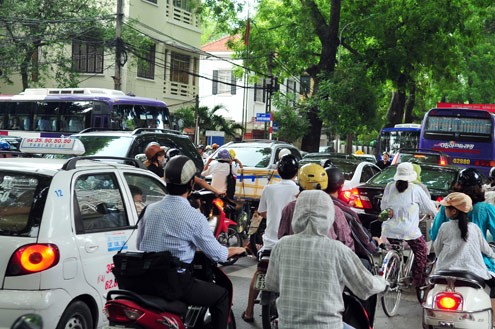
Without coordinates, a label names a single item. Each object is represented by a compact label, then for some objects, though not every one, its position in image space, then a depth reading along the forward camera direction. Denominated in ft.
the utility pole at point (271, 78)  97.55
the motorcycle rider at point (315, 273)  12.82
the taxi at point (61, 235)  16.92
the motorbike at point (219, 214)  29.98
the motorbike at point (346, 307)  16.06
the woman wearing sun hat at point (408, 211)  27.22
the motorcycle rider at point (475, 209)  21.09
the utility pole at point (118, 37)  81.46
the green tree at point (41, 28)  94.38
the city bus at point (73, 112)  73.97
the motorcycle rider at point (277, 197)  23.70
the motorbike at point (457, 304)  18.79
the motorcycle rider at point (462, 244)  20.20
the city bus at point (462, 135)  81.41
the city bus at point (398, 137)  113.91
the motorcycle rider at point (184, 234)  15.43
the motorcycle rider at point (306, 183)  20.18
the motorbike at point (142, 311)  14.29
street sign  92.49
